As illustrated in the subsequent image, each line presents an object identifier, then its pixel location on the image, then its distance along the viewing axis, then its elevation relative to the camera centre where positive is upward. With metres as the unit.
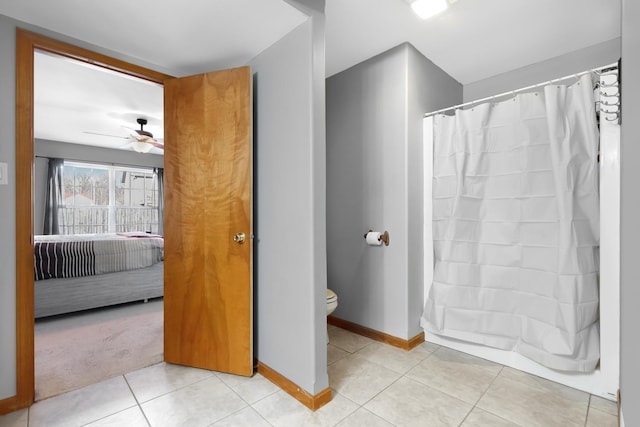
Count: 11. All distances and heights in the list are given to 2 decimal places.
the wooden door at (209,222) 1.96 -0.06
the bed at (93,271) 3.04 -0.64
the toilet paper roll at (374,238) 2.45 -0.22
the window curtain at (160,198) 6.76 +0.35
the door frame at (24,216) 1.65 -0.01
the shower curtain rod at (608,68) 1.64 +0.80
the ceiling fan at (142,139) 4.29 +1.09
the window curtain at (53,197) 5.49 +0.33
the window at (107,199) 5.83 +0.31
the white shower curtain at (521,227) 1.77 -0.12
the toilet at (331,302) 2.29 -0.70
